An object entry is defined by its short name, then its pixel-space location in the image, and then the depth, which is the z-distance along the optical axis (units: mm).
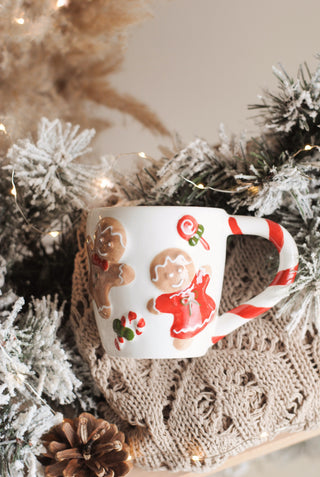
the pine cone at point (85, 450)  435
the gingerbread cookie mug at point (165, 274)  415
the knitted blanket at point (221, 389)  479
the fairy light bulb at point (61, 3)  619
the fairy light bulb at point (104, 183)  550
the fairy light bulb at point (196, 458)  474
